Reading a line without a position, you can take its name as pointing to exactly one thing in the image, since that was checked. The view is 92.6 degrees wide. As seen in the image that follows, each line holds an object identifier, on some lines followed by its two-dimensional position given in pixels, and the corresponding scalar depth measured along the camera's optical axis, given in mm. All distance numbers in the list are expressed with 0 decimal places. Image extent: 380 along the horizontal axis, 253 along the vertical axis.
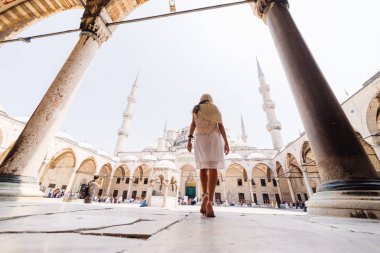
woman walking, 2271
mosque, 14336
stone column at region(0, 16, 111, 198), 2881
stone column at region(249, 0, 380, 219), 1912
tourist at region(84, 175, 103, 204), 7469
